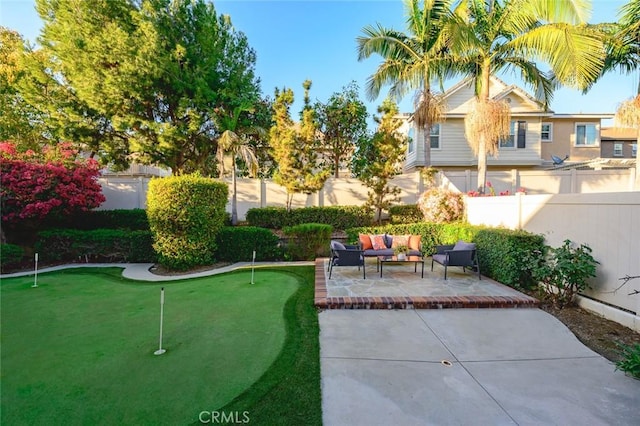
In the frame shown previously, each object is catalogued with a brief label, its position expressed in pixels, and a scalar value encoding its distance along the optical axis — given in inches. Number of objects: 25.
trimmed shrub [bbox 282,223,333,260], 379.6
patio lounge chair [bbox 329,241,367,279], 265.0
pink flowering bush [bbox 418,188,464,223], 396.8
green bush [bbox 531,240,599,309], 185.8
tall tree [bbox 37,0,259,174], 443.8
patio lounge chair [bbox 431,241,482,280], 258.2
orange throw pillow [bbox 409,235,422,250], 330.0
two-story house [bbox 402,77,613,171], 628.1
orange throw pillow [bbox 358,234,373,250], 329.6
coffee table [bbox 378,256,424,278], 291.6
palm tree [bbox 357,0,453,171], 428.5
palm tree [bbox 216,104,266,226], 477.4
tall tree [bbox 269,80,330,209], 438.4
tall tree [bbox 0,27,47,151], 472.4
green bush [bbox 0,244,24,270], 328.2
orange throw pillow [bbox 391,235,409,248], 327.6
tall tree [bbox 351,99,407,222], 430.0
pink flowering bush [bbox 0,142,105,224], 351.3
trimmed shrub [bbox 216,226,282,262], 372.5
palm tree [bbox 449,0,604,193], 321.1
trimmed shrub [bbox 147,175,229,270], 313.4
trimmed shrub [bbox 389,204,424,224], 458.9
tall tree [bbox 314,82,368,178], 580.1
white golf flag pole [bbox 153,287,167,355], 139.6
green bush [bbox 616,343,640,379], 117.4
